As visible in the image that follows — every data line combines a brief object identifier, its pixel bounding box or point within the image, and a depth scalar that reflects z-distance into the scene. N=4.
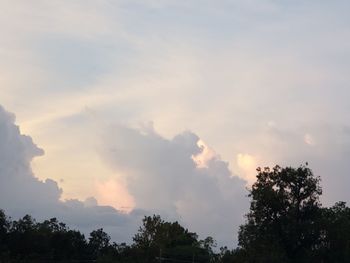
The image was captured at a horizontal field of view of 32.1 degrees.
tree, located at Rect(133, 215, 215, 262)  109.25
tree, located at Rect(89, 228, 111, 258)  132.00
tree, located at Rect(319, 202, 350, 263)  75.44
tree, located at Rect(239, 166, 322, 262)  72.38
